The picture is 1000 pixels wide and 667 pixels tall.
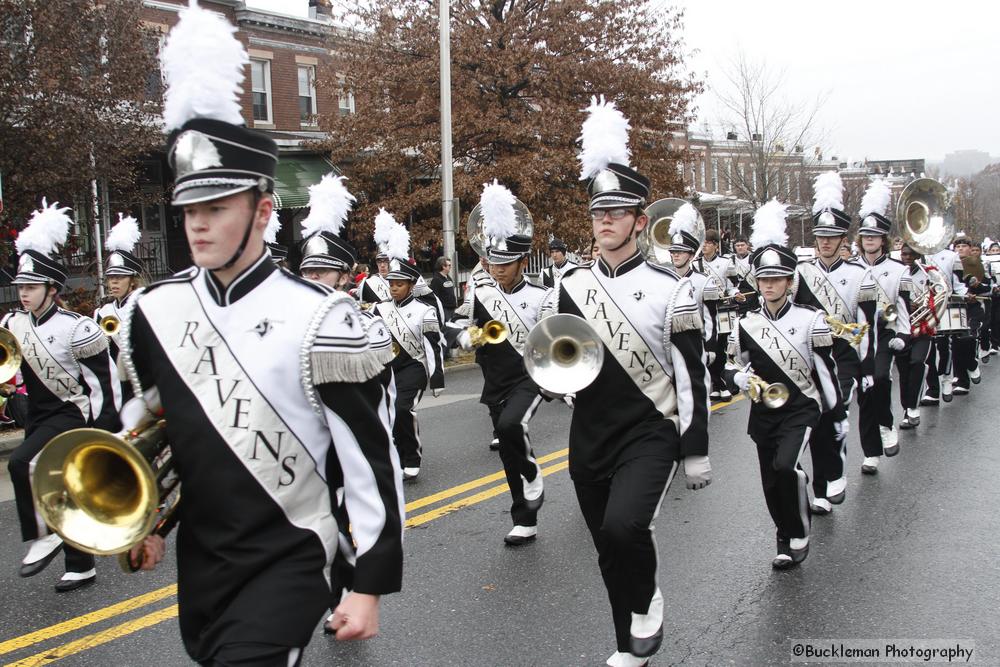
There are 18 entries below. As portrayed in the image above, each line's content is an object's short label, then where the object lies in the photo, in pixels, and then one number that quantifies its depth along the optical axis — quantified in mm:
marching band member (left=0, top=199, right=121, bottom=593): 5988
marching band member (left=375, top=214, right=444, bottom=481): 8375
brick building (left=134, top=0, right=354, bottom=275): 24188
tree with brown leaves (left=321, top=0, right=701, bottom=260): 21781
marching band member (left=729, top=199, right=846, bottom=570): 5816
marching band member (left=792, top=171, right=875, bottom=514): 7512
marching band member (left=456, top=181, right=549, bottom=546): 6617
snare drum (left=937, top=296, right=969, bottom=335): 11898
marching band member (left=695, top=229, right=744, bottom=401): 13125
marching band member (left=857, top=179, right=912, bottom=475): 8766
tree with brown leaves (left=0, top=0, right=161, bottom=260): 14734
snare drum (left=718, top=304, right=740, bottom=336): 13945
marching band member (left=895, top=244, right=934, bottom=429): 10141
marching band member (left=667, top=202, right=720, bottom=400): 10875
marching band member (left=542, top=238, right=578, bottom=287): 16781
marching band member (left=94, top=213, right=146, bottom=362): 9180
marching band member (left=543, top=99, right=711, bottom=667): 4266
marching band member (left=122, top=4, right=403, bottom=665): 2650
